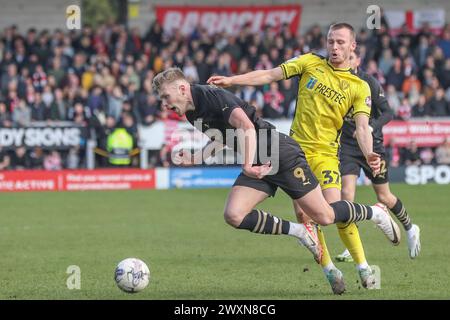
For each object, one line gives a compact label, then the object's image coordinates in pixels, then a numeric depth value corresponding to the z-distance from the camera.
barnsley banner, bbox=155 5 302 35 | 29.47
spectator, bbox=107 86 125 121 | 23.65
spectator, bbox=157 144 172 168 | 23.73
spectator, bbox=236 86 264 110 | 24.06
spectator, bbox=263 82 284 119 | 23.72
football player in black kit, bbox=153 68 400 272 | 8.72
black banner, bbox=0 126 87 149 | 23.09
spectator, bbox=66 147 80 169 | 23.52
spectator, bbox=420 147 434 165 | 24.50
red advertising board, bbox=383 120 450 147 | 24.30
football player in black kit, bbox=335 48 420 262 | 11.64
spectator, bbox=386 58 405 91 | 25.39
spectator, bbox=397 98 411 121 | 24.34
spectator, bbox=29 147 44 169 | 23.36
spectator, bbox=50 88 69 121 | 23.48
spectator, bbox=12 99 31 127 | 23.23
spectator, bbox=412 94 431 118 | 24.52
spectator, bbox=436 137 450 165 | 24.06
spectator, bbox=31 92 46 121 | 23.47
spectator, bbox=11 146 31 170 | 23.16
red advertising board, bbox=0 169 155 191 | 22.95
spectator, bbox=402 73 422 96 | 25.12
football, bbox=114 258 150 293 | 8.98
